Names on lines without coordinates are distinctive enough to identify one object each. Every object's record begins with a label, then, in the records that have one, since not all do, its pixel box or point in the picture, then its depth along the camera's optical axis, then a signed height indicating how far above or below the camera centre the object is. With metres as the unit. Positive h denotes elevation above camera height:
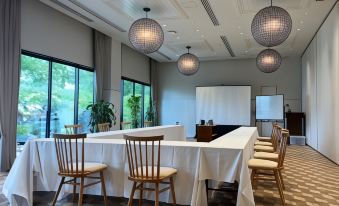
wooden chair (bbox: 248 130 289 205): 3.48 -0.68
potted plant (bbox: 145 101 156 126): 12.50 -0.19
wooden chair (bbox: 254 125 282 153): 4.95 -0.68
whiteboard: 11.62 +0.15
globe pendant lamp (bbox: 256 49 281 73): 6.29 +1.16
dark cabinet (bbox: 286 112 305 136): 11.34 -0.50
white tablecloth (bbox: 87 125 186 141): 4.47 -0.46
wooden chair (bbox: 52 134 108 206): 3.03 -0.67
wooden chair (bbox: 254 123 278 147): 5.66 -0.68
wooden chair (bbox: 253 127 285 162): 4.04 -0.68
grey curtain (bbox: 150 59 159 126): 13.49 +1.11
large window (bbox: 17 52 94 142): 6.36 +0.36
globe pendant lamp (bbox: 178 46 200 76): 7.29 +1.21
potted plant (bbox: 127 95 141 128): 10.80 +0.14
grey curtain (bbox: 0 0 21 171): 5.45 +0.67
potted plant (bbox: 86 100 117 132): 8.08 -0.13
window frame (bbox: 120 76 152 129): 10.72 +0.59
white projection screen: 12.23 +0.24
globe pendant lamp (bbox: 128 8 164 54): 4.56 +1.24
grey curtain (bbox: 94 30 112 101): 8.73 +1.66
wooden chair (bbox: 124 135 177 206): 2.78 -0.66
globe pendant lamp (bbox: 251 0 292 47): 3.96 +1.24
